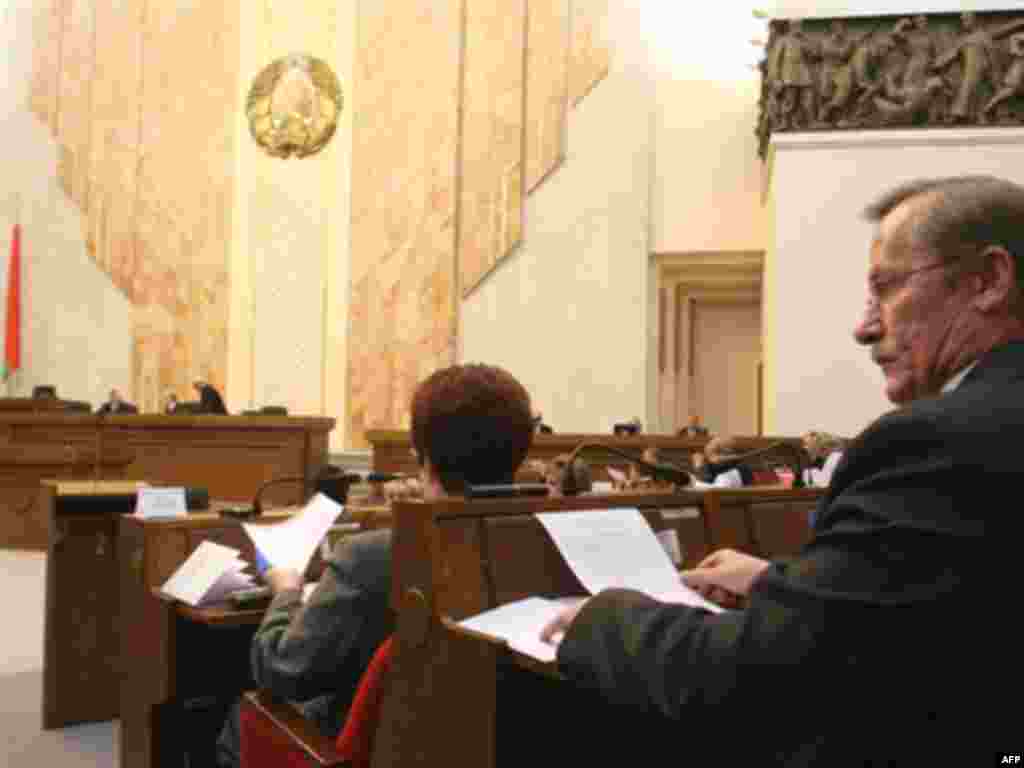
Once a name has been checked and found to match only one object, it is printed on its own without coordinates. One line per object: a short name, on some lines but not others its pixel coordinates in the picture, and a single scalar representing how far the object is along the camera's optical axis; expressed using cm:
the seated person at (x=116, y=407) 968
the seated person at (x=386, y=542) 193
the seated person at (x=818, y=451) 381
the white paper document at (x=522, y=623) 137
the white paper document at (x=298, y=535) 247
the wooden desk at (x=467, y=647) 153
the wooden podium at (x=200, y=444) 929
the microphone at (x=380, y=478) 286
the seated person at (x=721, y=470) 361
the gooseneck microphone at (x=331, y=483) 287
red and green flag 1259
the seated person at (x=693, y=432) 840
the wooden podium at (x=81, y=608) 407
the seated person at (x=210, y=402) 988
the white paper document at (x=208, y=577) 259
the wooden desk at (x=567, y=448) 770
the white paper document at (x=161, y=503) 314
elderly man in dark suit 97
